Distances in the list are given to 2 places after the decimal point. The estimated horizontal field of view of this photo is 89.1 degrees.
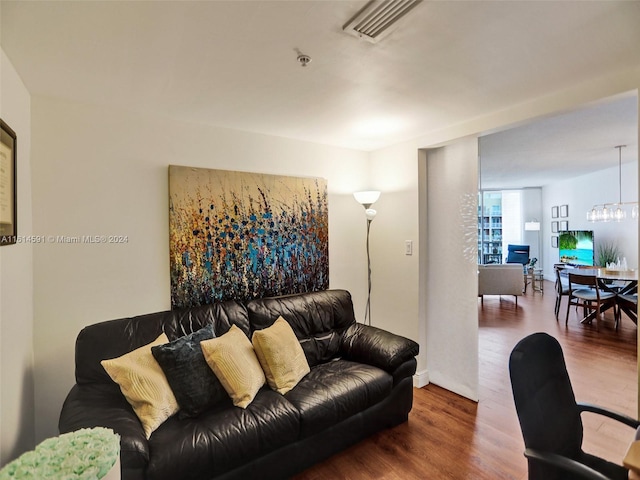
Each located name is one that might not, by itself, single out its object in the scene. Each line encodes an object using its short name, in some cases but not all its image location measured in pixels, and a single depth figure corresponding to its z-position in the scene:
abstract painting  2.56
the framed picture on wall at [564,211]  7.69
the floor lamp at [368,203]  3.29
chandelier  5.40
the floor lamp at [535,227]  8.88
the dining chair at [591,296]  4.71
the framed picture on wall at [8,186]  1.47
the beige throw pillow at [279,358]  2.21
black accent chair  1.25
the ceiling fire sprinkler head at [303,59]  1.65
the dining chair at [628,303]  4.43
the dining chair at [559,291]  5.39
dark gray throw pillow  1.86
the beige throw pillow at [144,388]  1.71
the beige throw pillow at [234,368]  1.98
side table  7.61
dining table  4.57
